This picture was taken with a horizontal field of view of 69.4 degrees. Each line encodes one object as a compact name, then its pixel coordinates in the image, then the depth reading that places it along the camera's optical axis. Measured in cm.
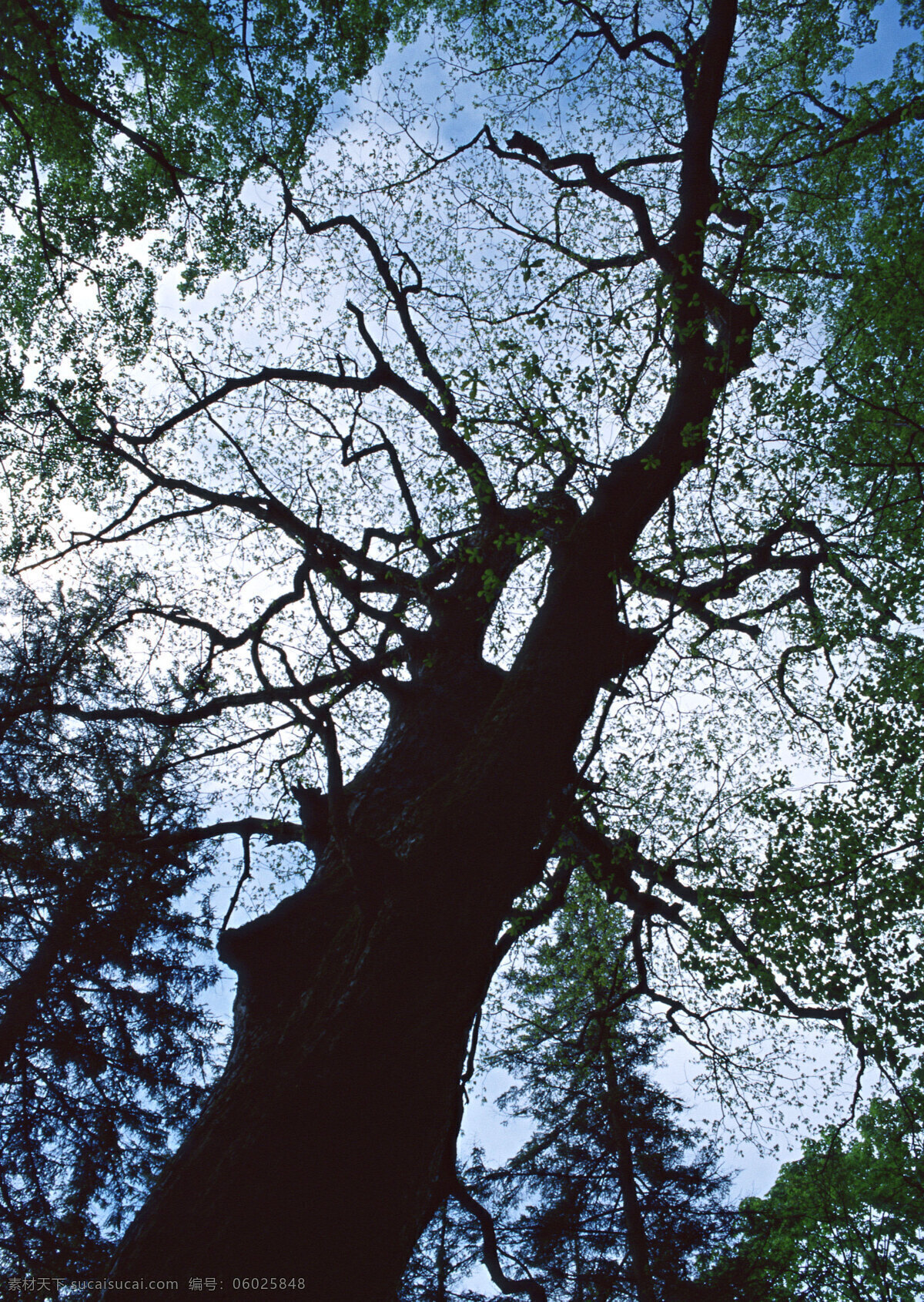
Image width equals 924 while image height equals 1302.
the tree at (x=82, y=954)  547
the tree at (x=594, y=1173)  853
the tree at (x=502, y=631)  264
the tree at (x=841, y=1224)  811
